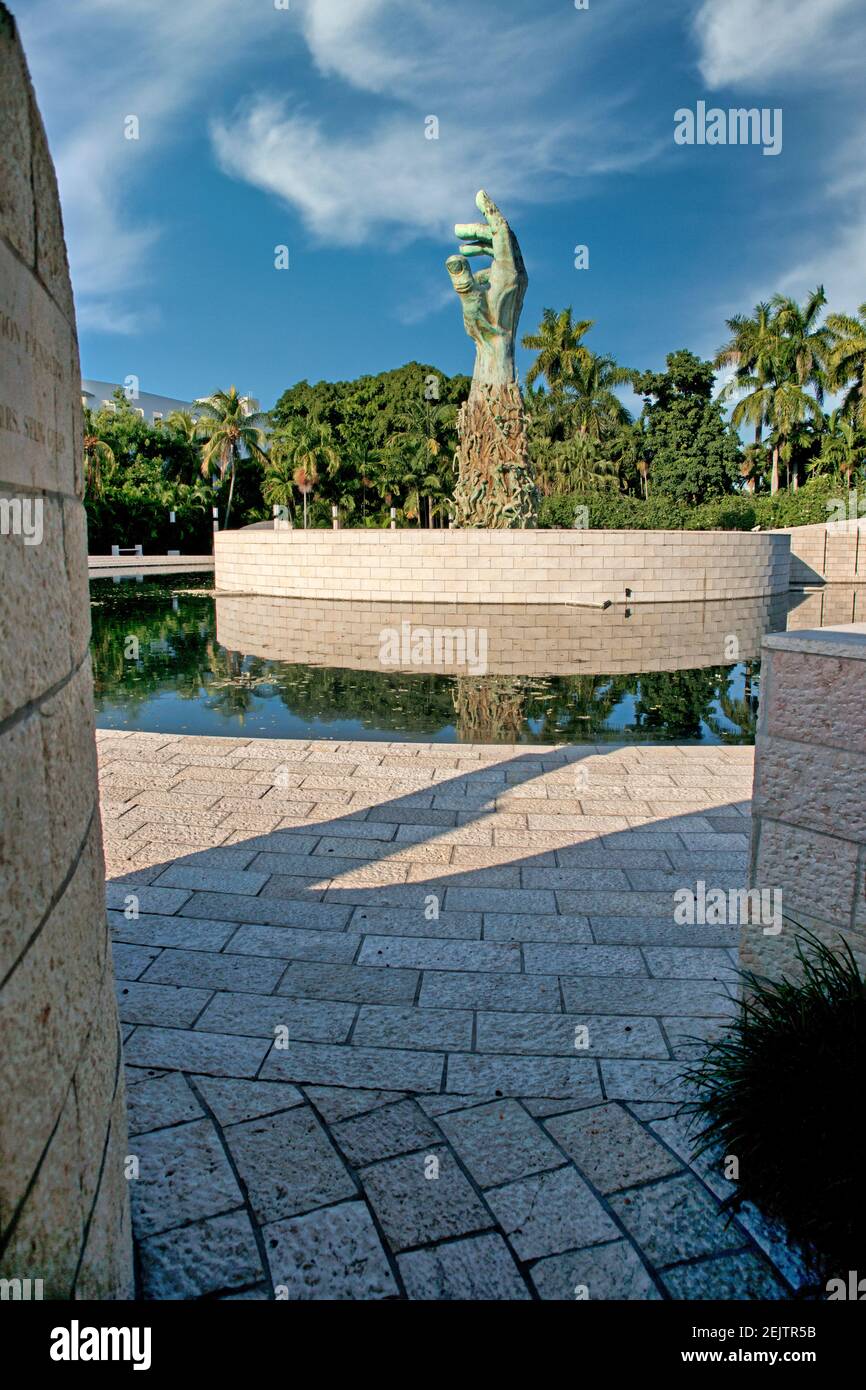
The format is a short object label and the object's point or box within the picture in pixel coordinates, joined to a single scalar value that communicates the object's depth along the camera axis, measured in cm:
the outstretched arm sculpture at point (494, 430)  2672
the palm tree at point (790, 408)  4706
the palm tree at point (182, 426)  5311
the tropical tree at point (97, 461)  4222
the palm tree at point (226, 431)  5147
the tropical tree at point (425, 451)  5106
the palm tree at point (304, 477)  5212
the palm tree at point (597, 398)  5147
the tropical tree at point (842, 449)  4706
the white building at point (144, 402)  6800
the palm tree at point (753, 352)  4825
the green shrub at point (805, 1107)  260
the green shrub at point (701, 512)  3612
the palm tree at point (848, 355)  4581
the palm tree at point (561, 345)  5072
